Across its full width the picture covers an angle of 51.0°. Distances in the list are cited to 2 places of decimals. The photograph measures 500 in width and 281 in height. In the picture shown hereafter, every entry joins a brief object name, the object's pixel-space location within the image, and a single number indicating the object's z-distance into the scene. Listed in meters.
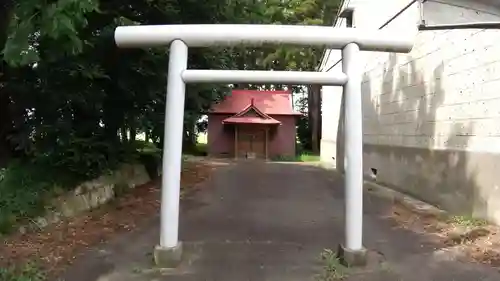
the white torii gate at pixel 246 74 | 6.06
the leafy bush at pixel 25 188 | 6.67
